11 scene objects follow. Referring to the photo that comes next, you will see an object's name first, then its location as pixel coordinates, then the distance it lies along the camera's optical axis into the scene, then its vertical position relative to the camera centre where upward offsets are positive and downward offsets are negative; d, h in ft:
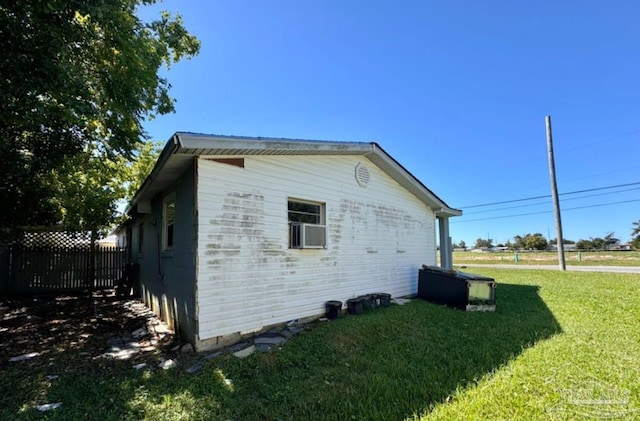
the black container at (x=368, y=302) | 22.77 -4.89
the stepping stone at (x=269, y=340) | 15.35 -5.17
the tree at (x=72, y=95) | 14.17 +8.80
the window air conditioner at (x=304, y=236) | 19.33 +0.29
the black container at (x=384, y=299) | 24.10 -4.95
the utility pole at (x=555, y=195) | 54.60 +7.15
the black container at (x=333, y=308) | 20.40 -4.73
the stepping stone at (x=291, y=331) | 16.70 -5.22
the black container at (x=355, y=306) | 21.62 -4.87
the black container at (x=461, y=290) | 23.36 -4.44
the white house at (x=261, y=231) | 15.11 +0.67
